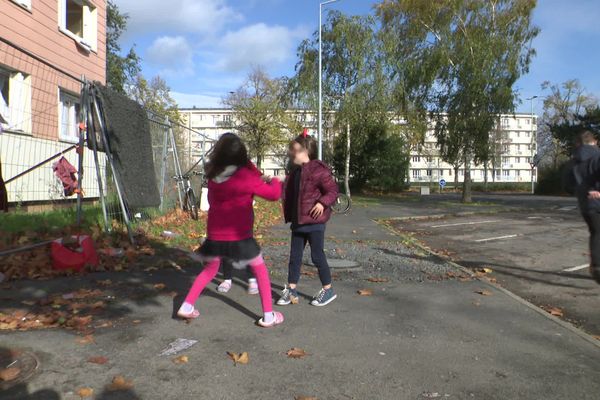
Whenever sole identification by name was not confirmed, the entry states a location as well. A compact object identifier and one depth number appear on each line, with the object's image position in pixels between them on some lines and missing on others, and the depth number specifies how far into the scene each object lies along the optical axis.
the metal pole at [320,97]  25.04
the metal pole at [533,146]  52.93
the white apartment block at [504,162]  107.30
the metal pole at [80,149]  7.22
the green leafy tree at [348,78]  28.61
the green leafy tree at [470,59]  27.11
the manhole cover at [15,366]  3.09
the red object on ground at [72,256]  5.96
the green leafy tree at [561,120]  43.34
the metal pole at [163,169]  11.35
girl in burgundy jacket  4.86
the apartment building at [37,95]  10.79
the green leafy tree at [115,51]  38.94
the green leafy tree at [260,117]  51.22
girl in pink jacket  4.28
